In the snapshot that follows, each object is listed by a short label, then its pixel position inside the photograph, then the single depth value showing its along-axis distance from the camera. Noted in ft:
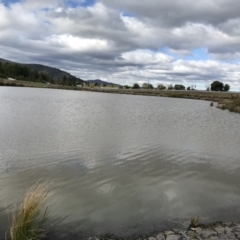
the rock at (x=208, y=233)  21.99
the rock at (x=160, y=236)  21.40
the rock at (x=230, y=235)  21.67
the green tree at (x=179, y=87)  617.62
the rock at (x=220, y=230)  22.63
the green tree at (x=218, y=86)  525.34
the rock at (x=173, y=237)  21.30
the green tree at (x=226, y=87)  522.06
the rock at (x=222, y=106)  183.52
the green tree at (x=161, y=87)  617.62
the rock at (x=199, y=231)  22.40
